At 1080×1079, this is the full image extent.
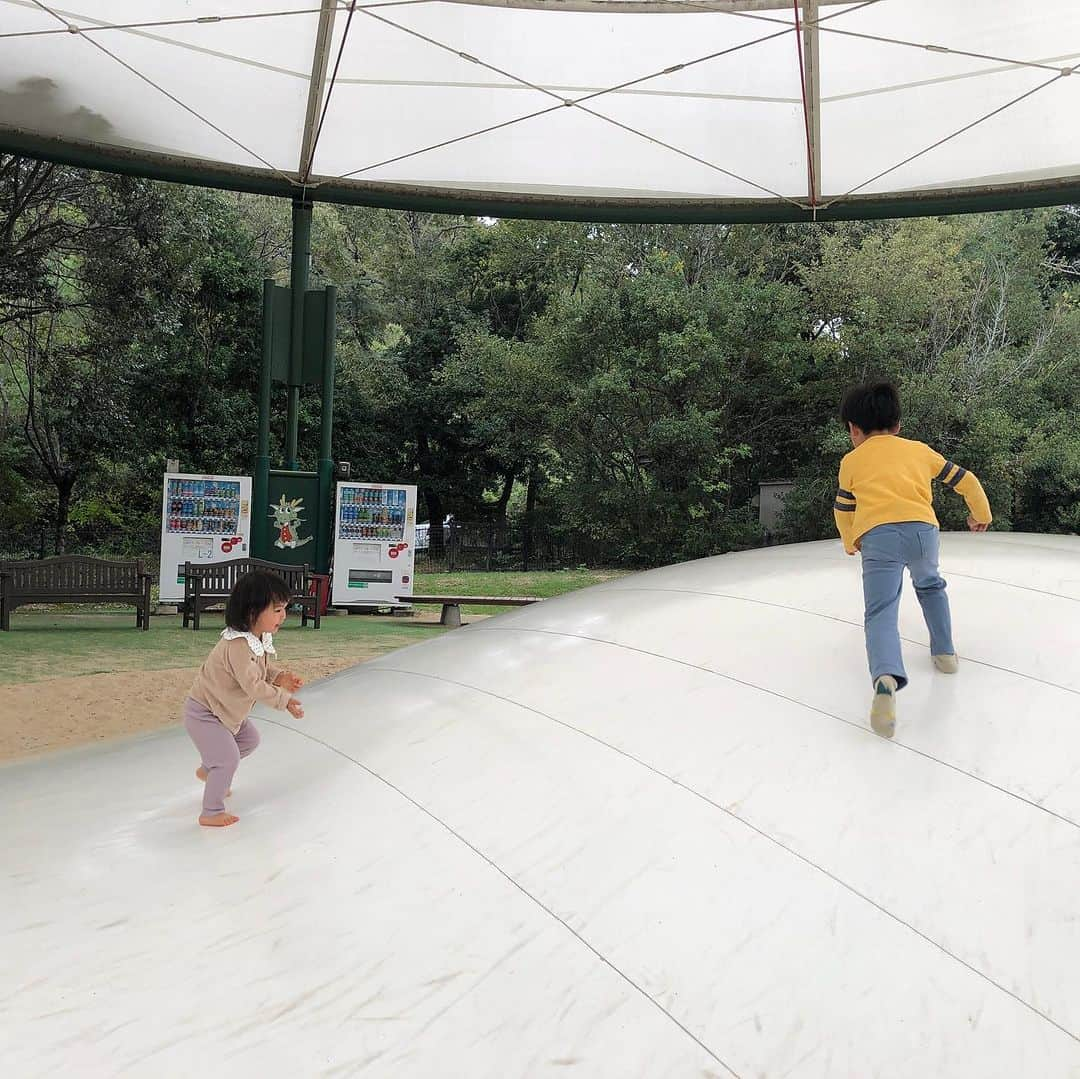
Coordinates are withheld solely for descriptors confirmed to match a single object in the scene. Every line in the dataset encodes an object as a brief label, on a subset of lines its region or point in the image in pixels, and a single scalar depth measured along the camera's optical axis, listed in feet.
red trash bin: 49.03
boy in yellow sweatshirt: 13.07
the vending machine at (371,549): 55.42
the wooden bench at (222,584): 47.32
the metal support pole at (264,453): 51.90
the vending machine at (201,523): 51.60
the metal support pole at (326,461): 52.70
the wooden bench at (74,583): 44.16
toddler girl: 11.97
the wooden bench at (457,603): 50.31
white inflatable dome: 9.23
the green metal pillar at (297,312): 52.54
